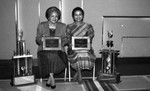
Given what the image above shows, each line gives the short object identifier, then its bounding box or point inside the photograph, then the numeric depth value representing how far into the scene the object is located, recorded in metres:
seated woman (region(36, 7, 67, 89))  3.25
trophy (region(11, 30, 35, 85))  3.30
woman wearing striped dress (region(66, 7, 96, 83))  3.43
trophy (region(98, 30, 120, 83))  3.49
